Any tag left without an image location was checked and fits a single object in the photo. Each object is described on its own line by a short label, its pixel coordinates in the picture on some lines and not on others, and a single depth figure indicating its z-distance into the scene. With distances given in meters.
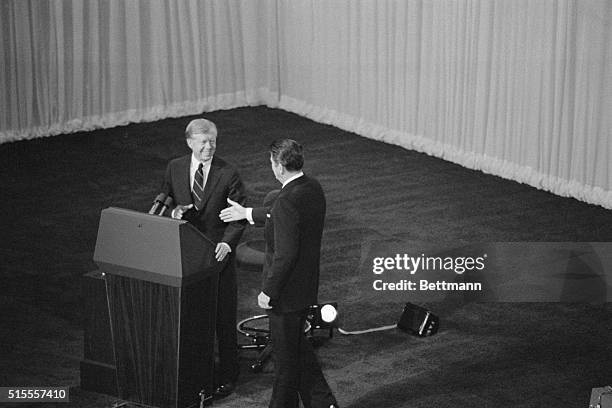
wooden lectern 11.49
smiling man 12.42
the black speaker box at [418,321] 14.52
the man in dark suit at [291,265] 11.24
